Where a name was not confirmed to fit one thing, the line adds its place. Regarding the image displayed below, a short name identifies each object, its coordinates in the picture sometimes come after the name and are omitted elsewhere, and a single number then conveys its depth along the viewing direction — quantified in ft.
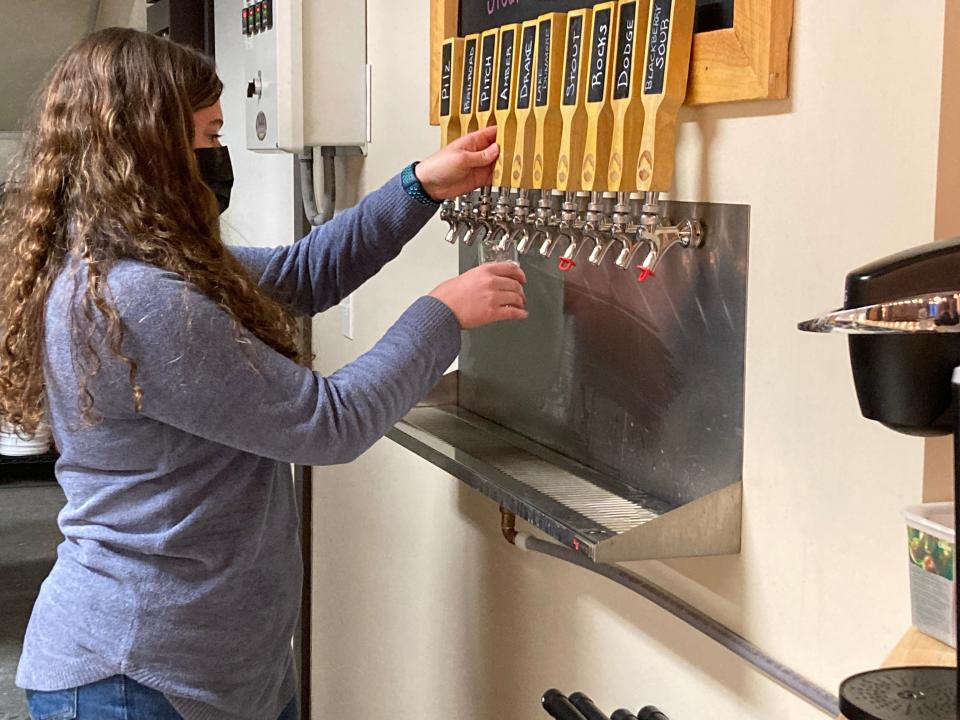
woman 4.54
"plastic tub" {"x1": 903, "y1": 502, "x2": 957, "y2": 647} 3.17
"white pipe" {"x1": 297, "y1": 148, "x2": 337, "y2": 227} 8.14
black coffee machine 2.26
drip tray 4.23
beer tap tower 4.37
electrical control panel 7.58
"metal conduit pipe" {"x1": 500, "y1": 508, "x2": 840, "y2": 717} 4.04
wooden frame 3.96
